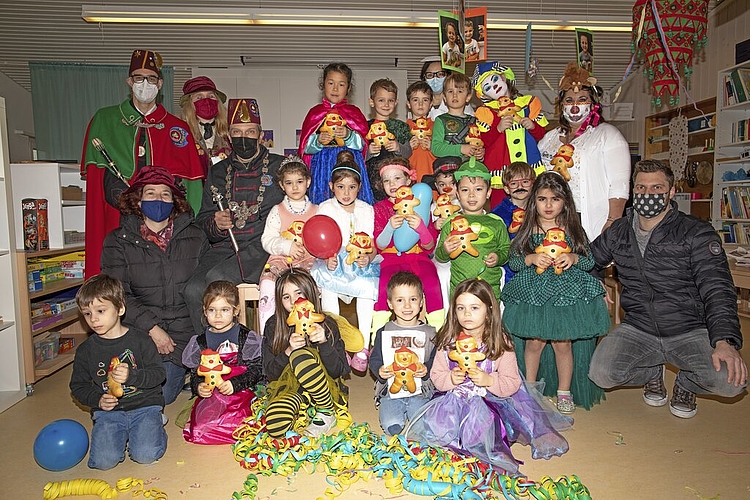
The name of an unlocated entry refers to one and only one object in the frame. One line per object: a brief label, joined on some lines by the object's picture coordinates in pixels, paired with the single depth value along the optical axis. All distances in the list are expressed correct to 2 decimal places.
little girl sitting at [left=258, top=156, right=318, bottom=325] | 3.68
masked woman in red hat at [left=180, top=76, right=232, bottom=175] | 4.70
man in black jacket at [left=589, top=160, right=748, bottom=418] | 3.18
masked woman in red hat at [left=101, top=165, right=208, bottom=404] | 3.60
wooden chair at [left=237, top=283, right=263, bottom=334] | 3.83
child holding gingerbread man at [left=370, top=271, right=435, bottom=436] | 3.04
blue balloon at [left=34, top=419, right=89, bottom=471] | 2.73
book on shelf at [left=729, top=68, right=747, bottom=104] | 6.93
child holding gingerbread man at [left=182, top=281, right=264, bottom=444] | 3.08
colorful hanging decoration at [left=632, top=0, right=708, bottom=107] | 4.06
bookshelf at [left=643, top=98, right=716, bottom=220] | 8.27
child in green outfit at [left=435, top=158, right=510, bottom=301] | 3.40
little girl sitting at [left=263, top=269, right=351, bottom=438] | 2.97
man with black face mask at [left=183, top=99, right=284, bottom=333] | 3.90
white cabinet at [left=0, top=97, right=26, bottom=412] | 3.86
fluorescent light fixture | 6.73
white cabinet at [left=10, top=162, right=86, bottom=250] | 4.76
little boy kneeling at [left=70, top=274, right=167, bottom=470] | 2.86
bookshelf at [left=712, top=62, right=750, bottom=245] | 7.04
